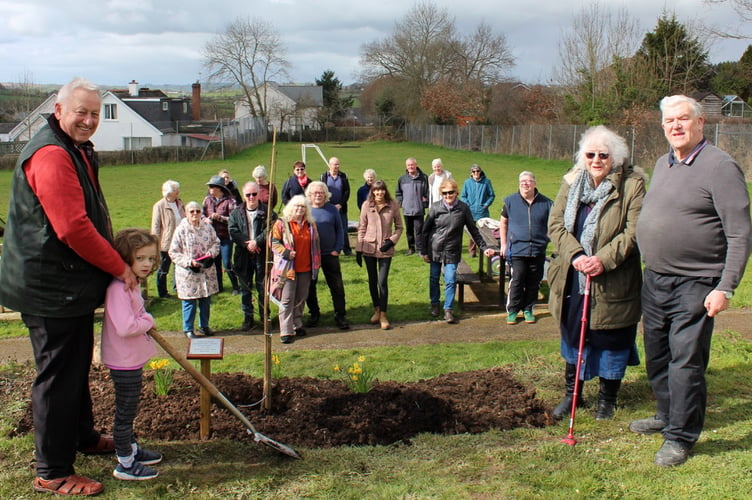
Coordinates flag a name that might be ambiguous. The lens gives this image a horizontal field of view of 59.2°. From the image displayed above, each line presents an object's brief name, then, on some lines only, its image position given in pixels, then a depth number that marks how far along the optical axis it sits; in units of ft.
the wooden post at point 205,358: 14.35
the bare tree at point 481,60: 212.43
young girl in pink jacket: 12.11
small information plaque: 14.33
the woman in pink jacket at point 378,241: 27.84
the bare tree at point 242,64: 240.32
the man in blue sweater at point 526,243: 26.58
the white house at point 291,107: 224.12
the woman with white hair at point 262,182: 32.83
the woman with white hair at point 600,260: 14.66
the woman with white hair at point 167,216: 30.99
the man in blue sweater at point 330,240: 27.17
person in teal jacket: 39.78
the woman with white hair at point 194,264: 25.29
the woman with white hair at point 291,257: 25.17
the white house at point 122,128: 183.83
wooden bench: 29.68
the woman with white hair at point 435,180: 40.78
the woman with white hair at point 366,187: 40.60
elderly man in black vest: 11.05
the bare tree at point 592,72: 118.93
